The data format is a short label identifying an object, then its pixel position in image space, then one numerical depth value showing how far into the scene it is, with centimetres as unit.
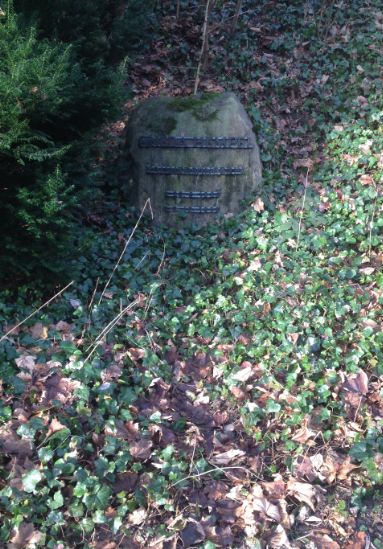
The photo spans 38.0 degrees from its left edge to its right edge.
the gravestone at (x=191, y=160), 558
